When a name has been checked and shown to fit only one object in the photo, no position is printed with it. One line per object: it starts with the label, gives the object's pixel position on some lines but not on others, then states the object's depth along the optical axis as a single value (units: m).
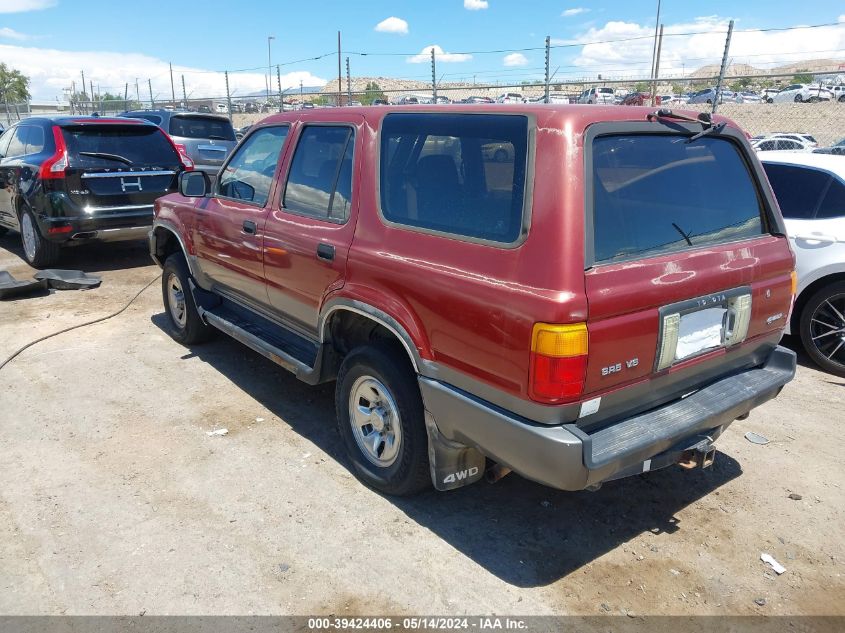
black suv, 7.41
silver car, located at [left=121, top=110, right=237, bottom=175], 12.55
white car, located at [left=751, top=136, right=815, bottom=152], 17.88
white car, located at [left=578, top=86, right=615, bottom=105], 17.79
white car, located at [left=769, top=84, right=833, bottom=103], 32.97
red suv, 2.45
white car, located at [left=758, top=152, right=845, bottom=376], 5.00
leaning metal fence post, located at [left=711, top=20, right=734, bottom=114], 9.85
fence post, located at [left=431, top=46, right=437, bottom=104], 13.39
